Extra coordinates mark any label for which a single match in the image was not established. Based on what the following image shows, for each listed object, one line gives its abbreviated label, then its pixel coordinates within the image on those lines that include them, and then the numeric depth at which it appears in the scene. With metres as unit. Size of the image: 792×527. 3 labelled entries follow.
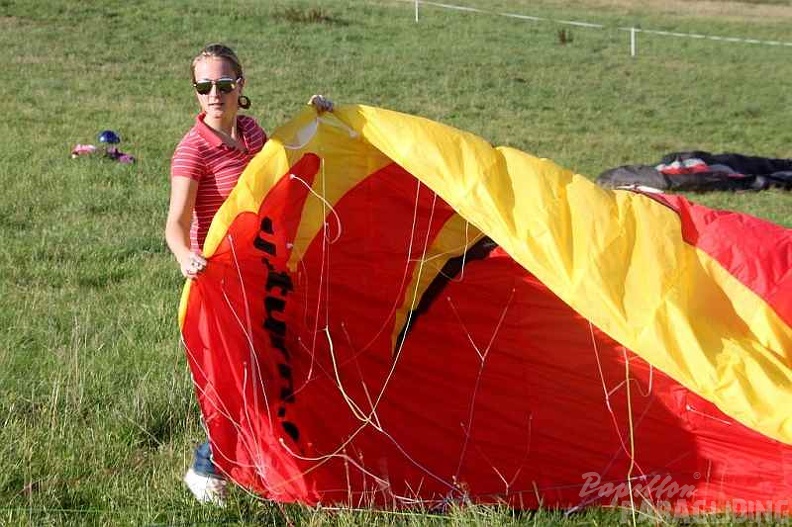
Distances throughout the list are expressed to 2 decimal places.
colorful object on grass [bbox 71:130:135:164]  19.02
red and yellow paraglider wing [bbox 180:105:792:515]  6.37
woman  6.56
